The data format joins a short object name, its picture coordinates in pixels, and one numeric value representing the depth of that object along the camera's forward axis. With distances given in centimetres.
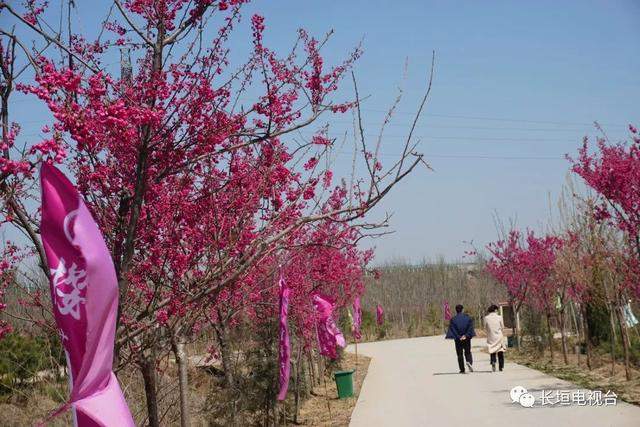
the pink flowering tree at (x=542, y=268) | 1992
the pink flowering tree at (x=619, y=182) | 1104
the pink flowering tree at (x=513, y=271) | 2214
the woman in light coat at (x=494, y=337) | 1686
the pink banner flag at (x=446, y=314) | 3859
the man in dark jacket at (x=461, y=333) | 1697
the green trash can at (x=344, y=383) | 1441
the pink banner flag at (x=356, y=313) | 1927
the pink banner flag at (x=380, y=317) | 3802
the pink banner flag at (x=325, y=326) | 1199
